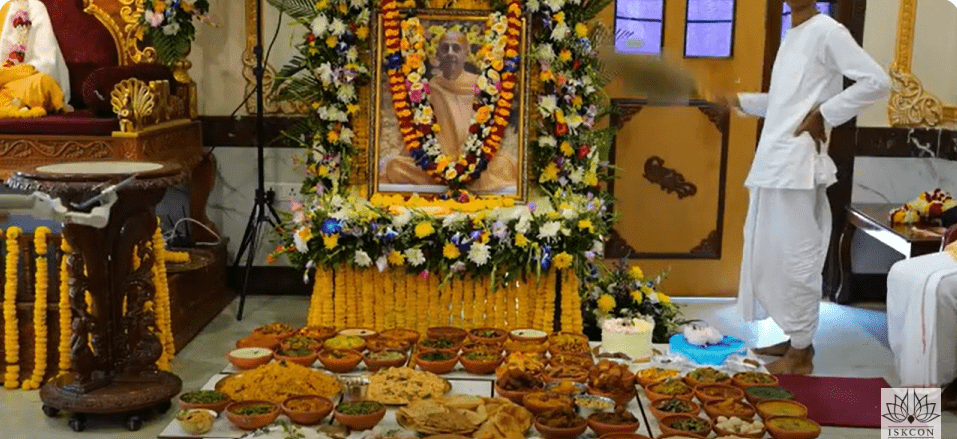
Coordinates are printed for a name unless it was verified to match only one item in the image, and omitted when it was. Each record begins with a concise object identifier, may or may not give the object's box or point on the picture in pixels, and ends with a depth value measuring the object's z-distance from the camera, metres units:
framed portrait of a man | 5.84
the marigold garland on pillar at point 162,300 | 5.23
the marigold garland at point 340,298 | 5.30
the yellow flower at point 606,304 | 5.65
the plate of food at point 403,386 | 3.34
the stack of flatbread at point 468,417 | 3.05
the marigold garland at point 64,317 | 4.96
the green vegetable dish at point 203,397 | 3.28
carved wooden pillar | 4.47
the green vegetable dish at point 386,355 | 3.74
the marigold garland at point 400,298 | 5.31
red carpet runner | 4.77
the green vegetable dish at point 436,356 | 3.72
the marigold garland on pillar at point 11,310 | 5.02
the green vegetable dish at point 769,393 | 3.45
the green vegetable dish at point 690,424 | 3.13
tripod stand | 6.27
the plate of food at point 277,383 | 3.36
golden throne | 5.49
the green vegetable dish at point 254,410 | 3.19
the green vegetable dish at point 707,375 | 3.60
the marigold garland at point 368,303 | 5.31
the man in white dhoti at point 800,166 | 5.17
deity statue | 5.75
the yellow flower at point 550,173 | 5.90
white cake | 3.94
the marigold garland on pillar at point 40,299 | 4.99
